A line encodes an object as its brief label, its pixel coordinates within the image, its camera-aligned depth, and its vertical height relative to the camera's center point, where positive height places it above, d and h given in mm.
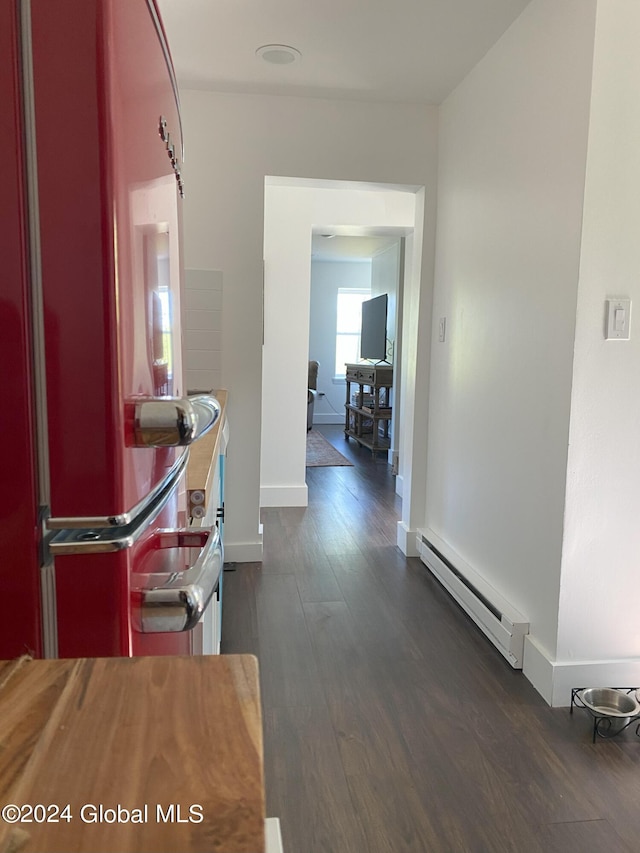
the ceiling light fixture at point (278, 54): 2568 +1141
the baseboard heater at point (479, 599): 2246 -989
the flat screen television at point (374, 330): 6617 +139
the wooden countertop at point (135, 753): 350 -261
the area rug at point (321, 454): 6215 -1144
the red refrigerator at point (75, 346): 579 -8
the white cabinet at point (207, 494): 1207 -296
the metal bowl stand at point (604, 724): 1866 -1093
